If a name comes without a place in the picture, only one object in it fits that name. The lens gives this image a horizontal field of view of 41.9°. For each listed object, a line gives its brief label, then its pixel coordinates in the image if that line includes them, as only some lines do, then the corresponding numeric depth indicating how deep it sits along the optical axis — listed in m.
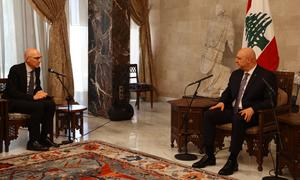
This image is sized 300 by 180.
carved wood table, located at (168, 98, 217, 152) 4.45
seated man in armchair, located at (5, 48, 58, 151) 4.56
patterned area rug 3.63
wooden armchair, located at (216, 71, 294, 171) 3.87
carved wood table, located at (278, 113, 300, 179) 3.55
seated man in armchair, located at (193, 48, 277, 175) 3.82
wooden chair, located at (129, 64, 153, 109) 7.32
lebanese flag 5.50
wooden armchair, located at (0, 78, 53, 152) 4.39
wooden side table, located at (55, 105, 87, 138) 5.05
